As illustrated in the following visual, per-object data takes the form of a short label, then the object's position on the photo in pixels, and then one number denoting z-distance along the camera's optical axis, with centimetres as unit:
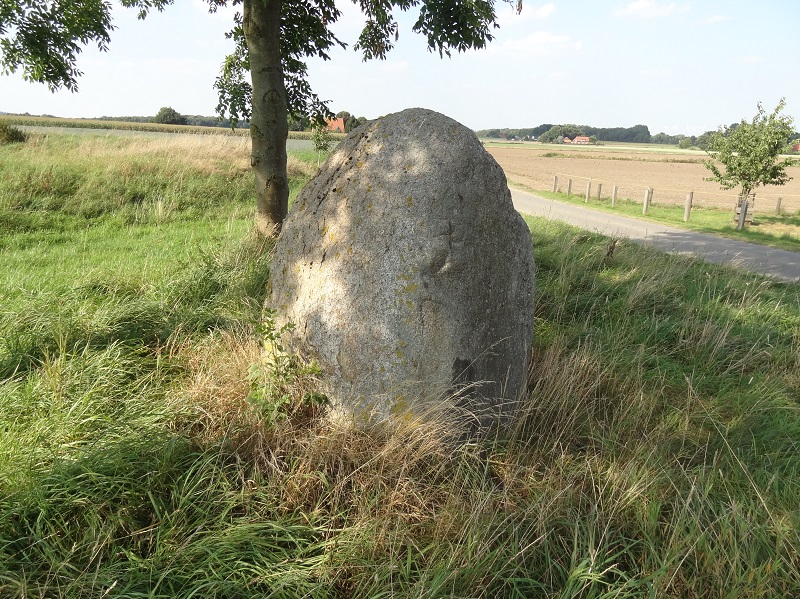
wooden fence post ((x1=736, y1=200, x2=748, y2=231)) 1695
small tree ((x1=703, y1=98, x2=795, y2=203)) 1820
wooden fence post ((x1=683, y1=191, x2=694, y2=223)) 1884
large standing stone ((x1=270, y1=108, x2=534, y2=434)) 312
